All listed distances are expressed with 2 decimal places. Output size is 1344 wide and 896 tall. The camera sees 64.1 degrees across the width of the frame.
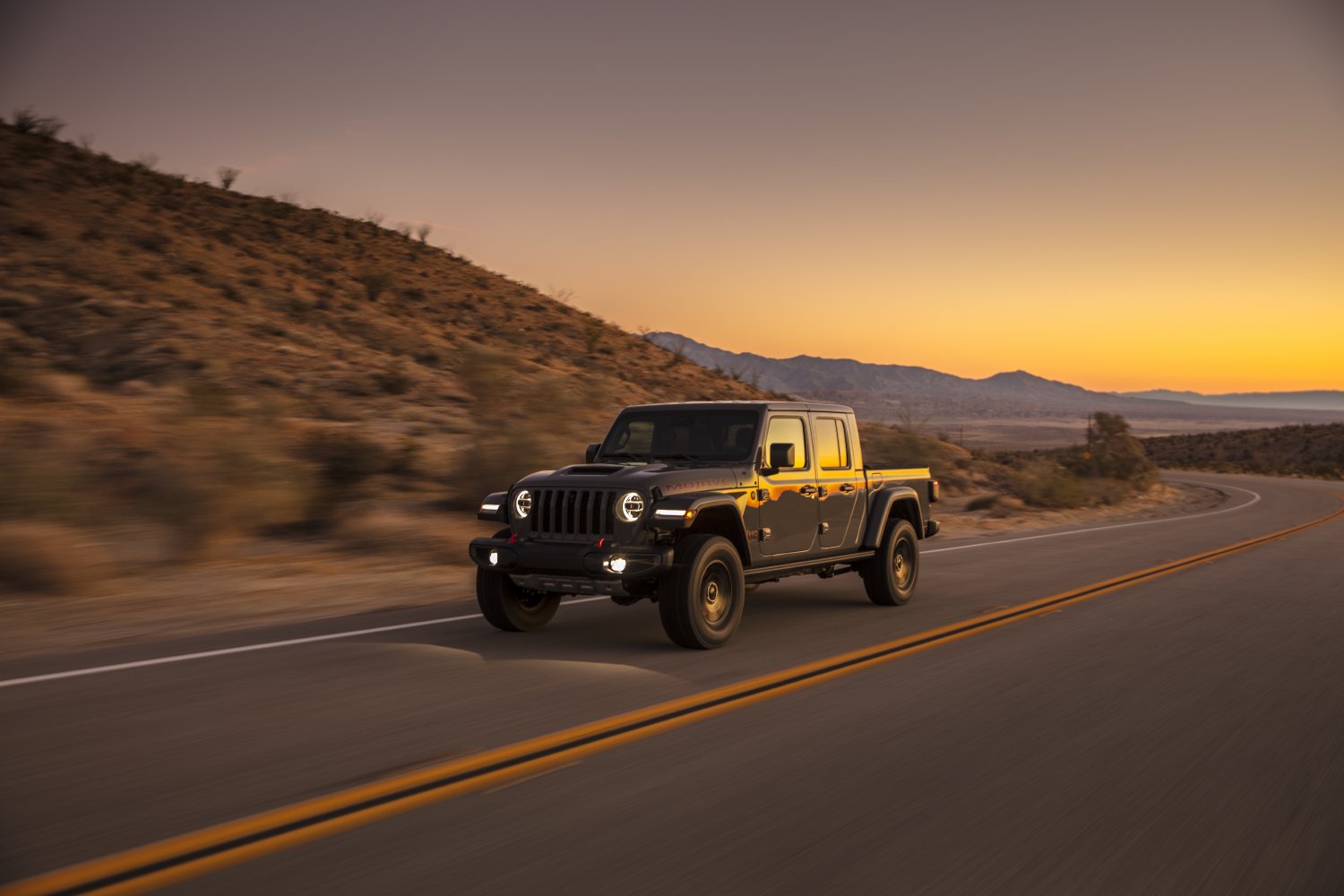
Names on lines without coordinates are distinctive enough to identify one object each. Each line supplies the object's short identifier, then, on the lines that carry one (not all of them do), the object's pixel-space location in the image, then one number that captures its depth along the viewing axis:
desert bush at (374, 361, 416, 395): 26.38
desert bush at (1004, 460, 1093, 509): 29.70
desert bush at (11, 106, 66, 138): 44.38
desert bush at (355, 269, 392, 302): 41.50
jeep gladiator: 7.79
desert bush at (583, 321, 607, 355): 45.43
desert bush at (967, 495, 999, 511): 26.83
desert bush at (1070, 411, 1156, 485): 42.00
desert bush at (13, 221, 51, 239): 32.97
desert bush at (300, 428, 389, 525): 15.90
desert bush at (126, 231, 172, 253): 35.91
